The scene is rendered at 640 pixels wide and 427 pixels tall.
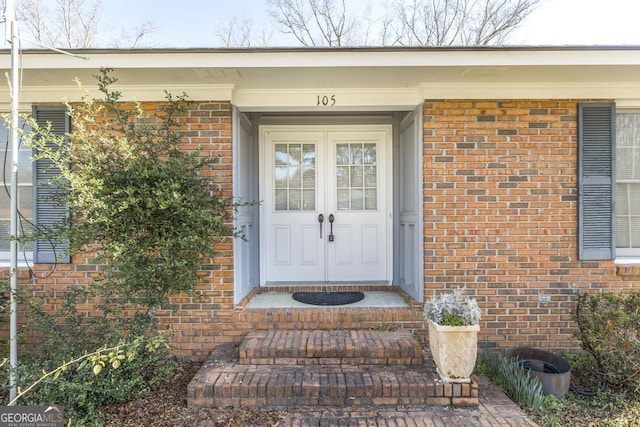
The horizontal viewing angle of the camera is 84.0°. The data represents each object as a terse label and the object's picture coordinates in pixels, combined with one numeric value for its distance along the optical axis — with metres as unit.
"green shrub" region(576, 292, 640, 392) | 2.92
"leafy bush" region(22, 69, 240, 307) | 2.88
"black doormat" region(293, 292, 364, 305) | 3.90
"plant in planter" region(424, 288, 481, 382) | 2.71
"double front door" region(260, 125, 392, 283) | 4.50
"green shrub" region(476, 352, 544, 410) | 2.78
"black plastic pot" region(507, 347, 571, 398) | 2.93
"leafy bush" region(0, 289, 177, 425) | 2.67
